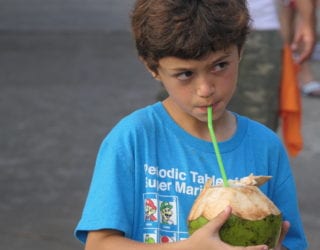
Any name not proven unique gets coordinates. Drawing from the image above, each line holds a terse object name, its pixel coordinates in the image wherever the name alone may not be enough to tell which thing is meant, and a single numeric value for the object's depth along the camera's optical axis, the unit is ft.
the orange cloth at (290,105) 24.50
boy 12.87
